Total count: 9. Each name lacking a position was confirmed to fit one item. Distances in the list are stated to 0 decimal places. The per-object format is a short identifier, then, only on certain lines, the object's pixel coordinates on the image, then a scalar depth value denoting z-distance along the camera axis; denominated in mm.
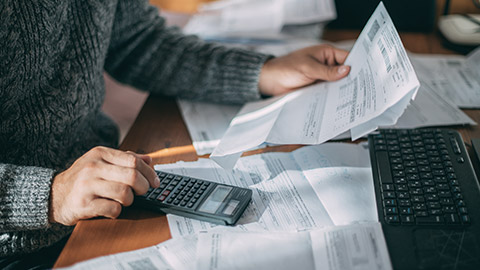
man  596
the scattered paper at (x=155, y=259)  525
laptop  531
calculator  593
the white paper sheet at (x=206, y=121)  800
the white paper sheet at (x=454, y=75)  925
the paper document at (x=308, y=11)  1233
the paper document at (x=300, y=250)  521
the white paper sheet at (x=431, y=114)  827
